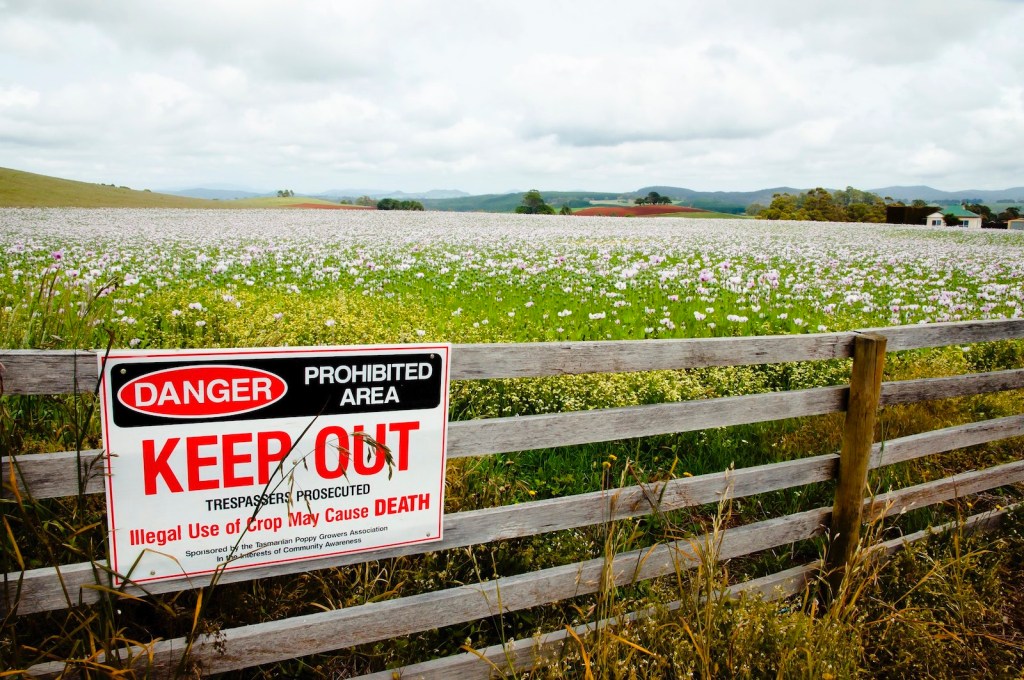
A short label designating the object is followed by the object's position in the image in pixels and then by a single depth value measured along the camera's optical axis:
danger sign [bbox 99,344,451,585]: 2.04
